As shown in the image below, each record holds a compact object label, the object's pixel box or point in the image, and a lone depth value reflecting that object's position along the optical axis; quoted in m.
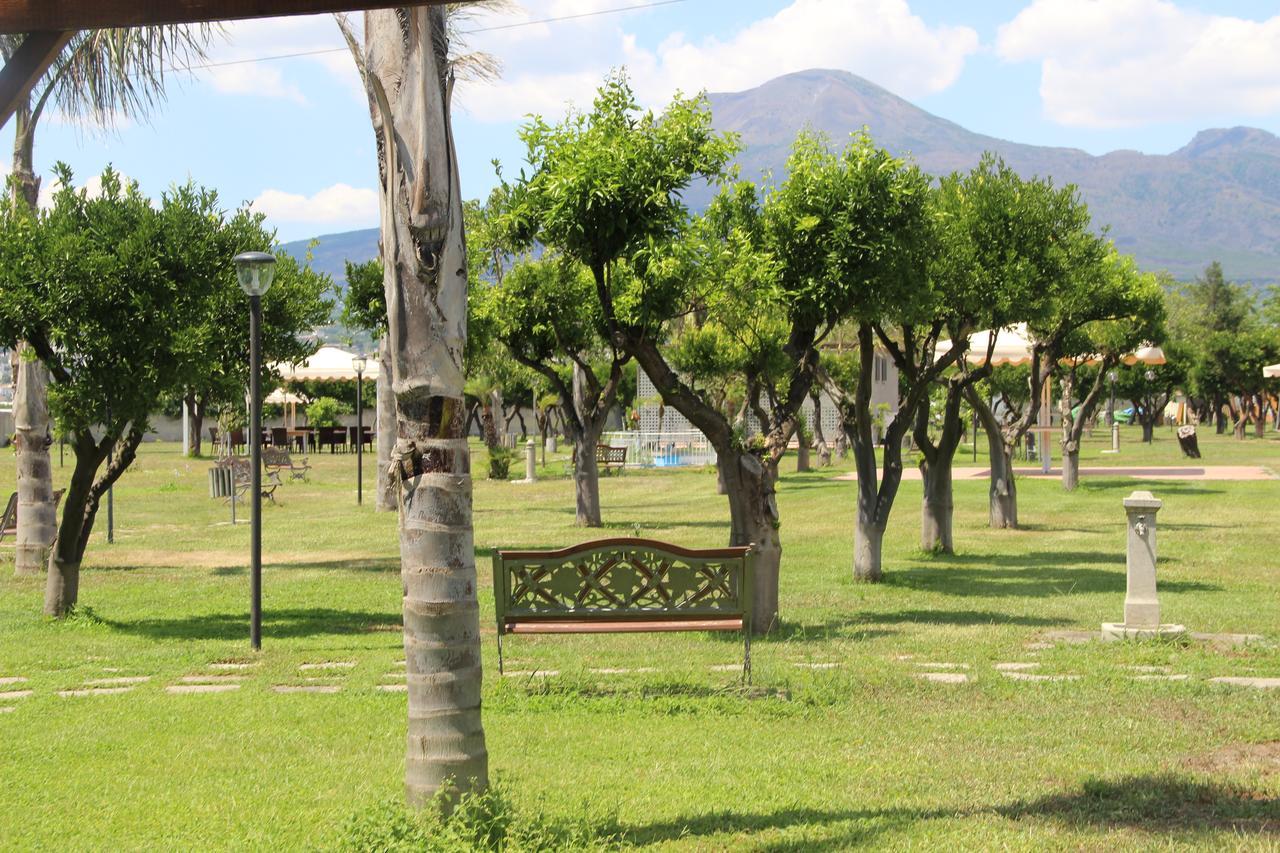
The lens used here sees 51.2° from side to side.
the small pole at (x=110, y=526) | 19.63
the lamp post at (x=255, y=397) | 10.15
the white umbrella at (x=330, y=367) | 42.96
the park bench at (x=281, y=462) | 33.09
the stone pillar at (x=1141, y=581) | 9.96
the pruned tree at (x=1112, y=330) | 21.30
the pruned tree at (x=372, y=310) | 21.94
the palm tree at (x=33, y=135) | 14.41
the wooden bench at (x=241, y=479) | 25.77
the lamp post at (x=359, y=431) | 27.78
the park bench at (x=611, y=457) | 37.34
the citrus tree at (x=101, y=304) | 10.85
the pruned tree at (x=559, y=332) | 21.06
